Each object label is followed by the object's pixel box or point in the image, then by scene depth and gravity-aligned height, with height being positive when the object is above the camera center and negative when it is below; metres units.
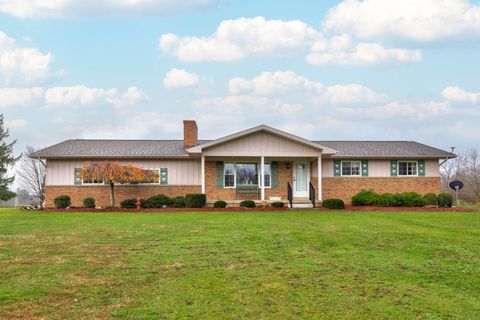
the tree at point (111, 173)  21.47 +0.71
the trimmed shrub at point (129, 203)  22.72 -0.77
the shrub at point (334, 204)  21.50 -0.92
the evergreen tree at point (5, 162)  46.72 +2.92
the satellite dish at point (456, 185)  25.39 -0.13
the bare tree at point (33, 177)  48.62 +1.29
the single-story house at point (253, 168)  23.11 +0.97
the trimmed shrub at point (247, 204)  21.91 -0.87
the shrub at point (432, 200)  22.73 -0.84
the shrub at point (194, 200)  21.70 -0.64
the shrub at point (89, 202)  22.55 -0.68
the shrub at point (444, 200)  22.84 -0.86
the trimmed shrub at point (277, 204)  22.14 -0.91
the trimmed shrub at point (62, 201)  22.25 -0.61
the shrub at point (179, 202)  22.47 -0.75
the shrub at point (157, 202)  22.56 -0.73
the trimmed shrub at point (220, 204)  21.87 -0.85
